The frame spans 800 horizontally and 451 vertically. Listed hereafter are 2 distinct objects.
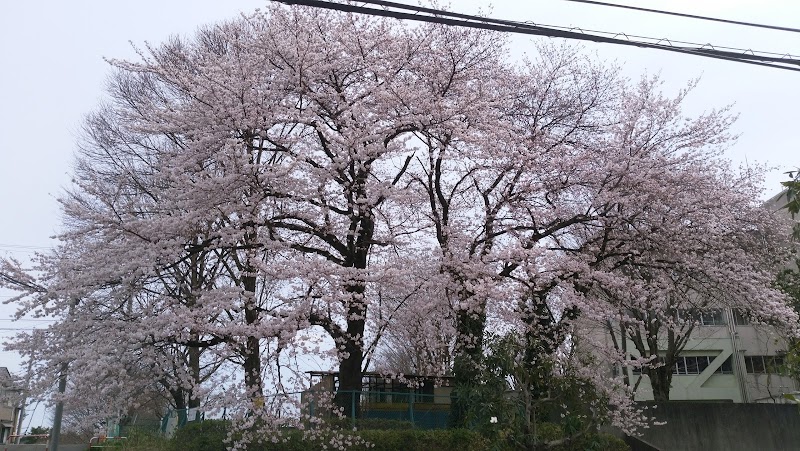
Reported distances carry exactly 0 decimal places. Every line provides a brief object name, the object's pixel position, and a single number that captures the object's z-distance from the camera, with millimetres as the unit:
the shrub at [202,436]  11898
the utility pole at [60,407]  10375
